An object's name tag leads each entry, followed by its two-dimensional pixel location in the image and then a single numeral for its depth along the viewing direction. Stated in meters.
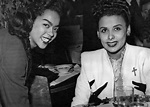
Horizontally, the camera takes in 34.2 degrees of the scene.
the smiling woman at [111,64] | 2.02
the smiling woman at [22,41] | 1.81
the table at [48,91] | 1.95
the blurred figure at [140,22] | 2.05
